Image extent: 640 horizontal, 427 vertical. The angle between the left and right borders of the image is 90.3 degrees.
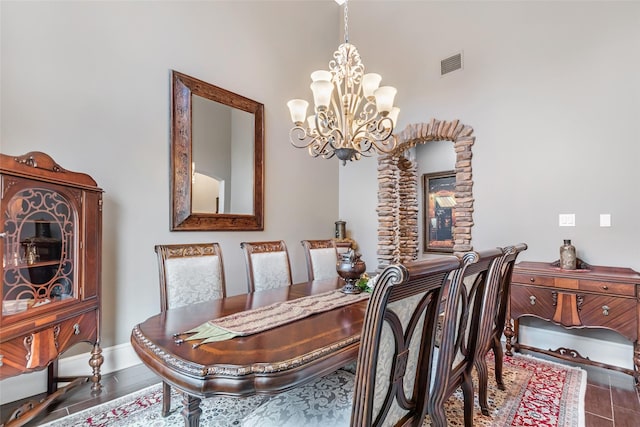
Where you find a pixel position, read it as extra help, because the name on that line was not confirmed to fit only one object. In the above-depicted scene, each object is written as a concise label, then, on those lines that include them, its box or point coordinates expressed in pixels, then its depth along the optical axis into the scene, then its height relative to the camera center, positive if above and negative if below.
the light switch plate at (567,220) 2.88 -0.01
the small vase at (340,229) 4.46 -0.12
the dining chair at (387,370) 0.89 -0.49
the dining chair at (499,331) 1.87 -0.75
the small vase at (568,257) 2.69 -0.33
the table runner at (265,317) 1.33 -0.48
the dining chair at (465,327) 1.31 -0.53
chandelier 2.25 +0.82
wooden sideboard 2.30 -0.65
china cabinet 1.60 -0.25
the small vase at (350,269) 2.11 -0.32
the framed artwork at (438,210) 5.45 +0.17
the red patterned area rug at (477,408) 1.84 -1.18
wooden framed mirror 2.93 +0.64
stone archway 3.49 +0.37
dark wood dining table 1.02 -0.48
